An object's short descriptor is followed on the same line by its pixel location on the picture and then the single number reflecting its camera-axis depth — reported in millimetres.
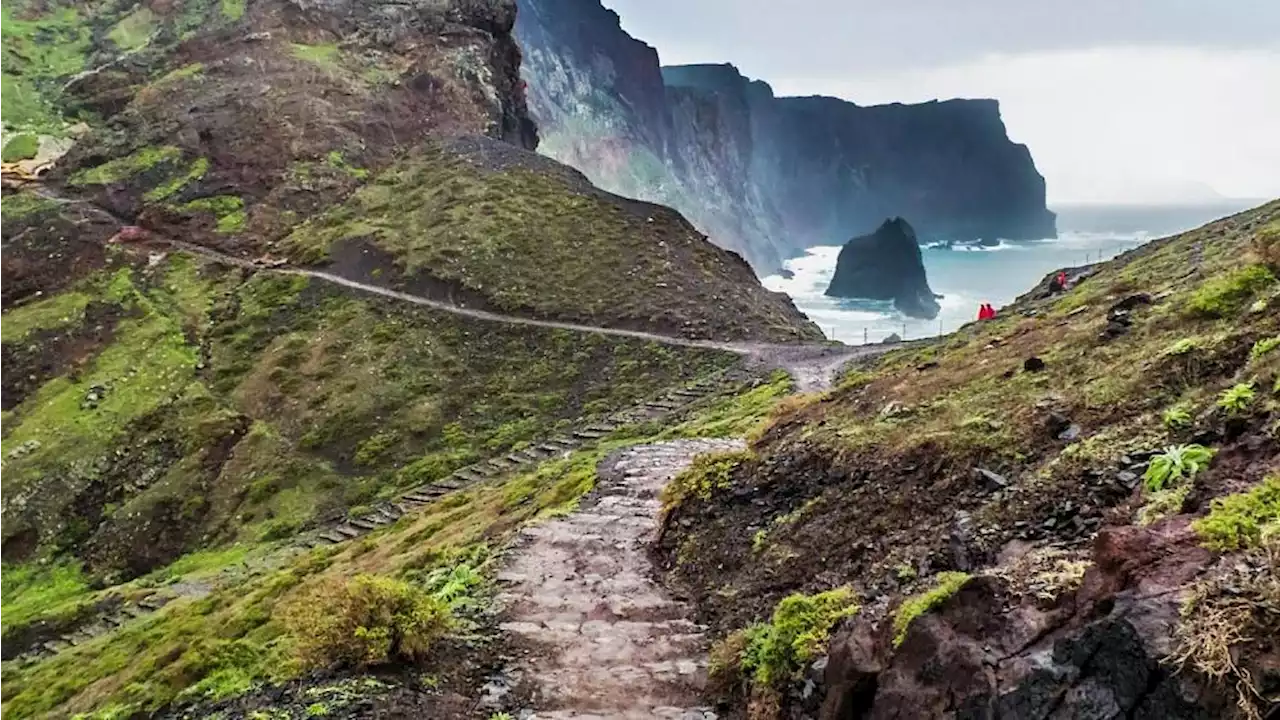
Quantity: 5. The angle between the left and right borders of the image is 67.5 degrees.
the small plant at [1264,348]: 8500
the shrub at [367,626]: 10492
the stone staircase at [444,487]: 26312
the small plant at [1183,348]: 9914
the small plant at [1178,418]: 8391
